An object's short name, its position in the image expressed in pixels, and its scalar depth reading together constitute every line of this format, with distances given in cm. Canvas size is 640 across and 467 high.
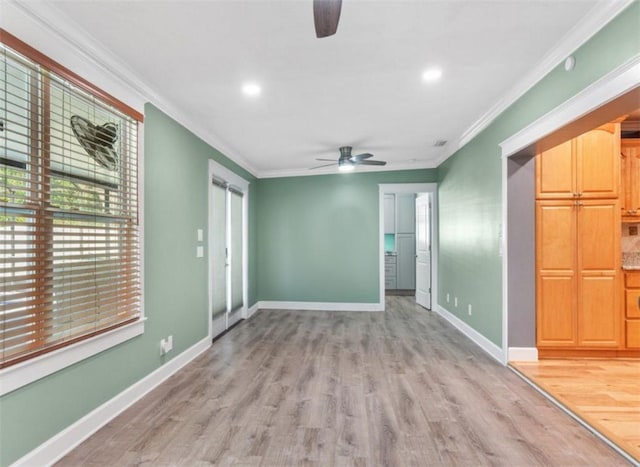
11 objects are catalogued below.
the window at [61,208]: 156
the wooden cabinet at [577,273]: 303
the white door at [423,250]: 554
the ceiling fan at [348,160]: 425
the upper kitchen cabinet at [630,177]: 331
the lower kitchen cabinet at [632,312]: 303
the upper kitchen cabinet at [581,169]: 302
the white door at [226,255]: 405
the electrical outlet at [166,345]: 278
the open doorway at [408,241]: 546
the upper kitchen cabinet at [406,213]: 730
